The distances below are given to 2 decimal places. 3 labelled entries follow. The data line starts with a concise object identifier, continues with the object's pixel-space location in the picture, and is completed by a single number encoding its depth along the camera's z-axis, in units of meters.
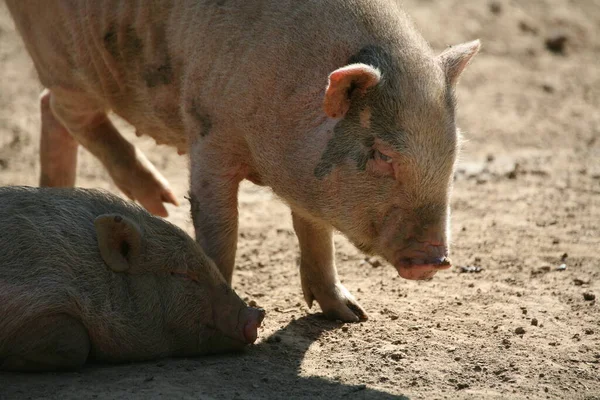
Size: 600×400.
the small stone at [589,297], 14.63
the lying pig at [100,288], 11.62
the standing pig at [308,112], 12.13
